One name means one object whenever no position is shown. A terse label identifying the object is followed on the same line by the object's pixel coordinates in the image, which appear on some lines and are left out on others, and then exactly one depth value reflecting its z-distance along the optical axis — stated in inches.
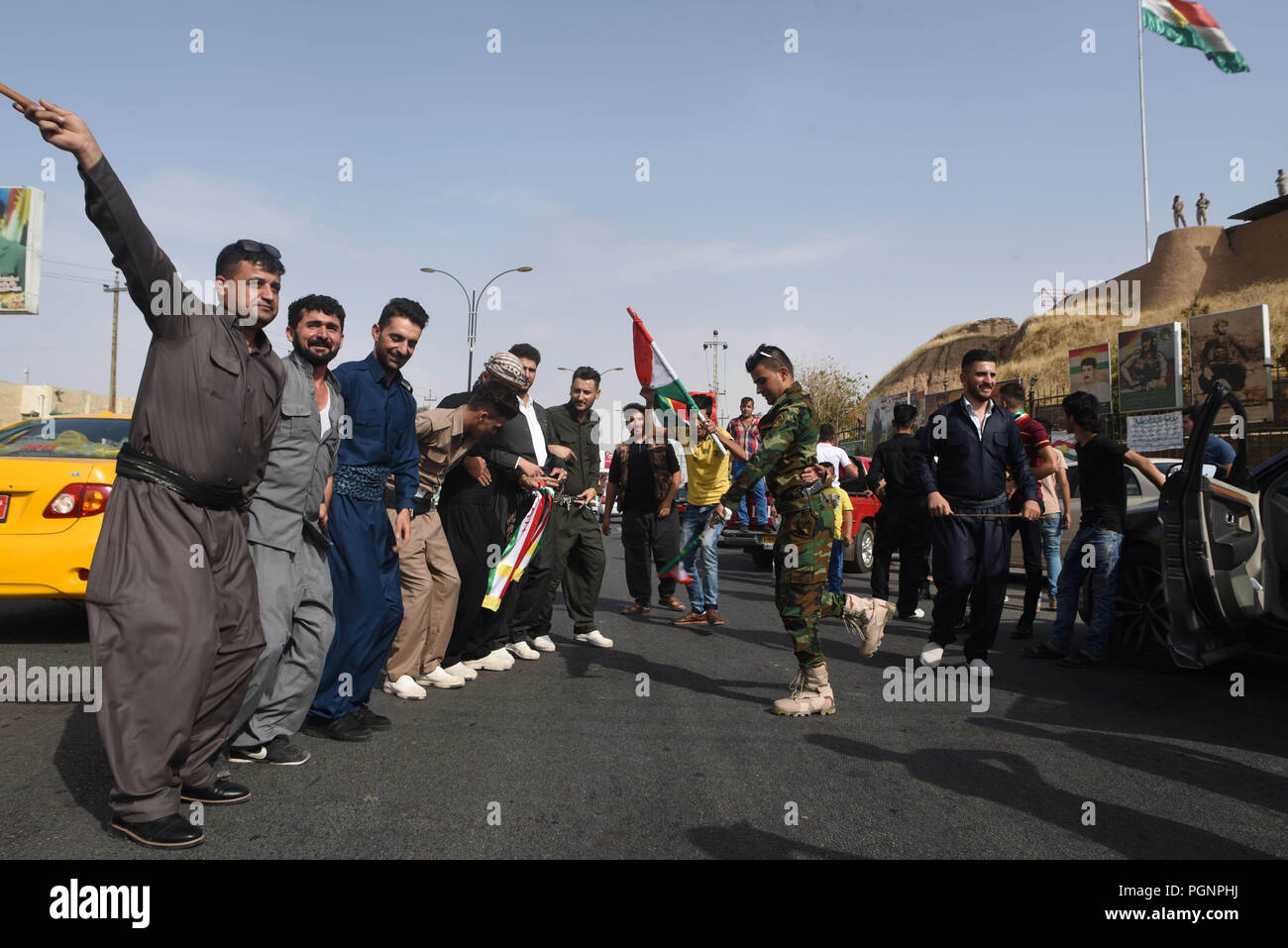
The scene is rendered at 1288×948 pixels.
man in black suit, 240.8
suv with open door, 193.3
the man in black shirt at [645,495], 327.9
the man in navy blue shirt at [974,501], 237.1
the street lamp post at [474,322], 1193.4
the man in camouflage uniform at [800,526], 195.2
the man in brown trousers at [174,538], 112.3
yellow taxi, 217.6
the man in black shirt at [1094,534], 248.8
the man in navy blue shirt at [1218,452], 279.1
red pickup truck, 520.1
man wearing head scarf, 220.5
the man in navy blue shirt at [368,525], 166.7
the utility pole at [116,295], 1929.6
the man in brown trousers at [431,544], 199.6
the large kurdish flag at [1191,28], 925.8
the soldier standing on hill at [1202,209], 1982.0
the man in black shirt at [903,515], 330.0
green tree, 2137.1
